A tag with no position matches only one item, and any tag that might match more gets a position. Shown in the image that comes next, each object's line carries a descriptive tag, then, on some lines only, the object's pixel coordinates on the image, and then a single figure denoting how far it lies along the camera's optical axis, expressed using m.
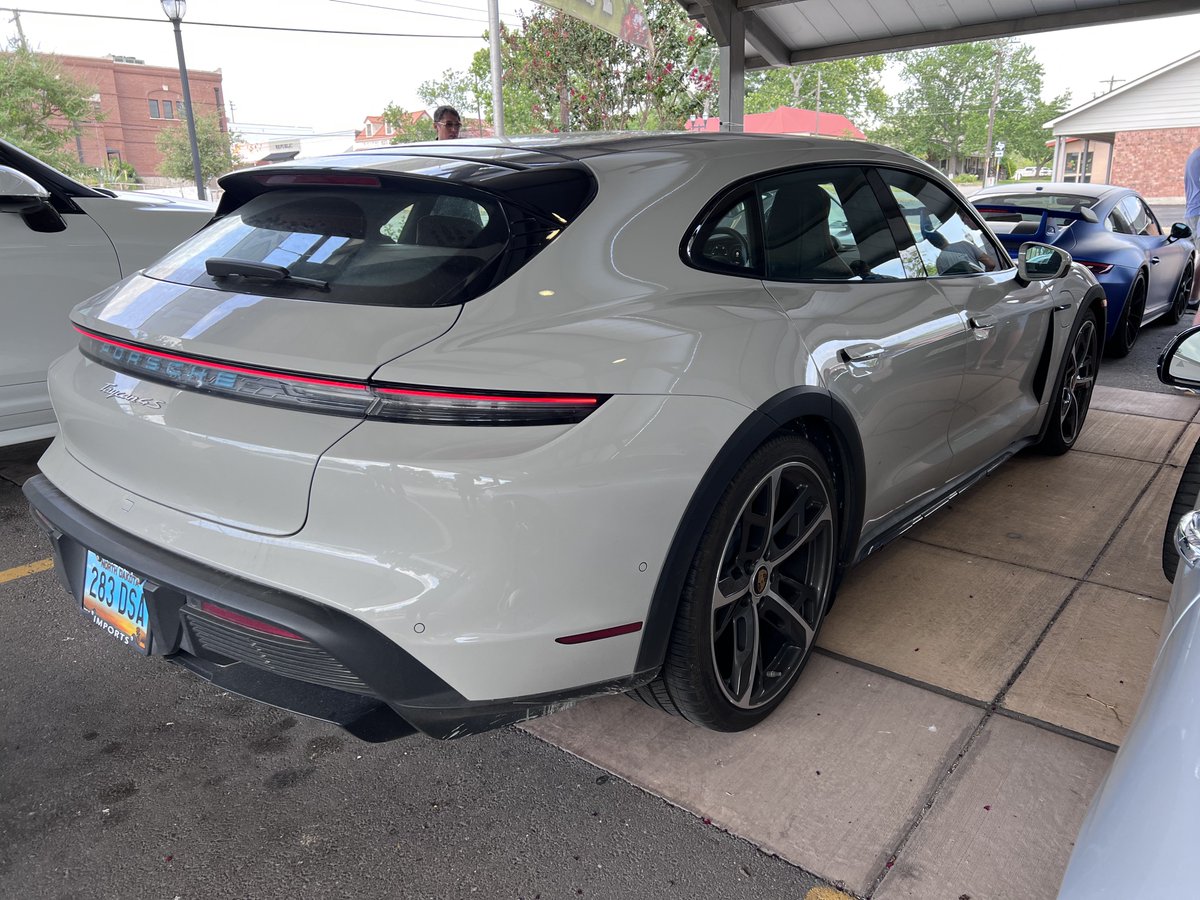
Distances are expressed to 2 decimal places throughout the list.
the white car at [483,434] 1.74
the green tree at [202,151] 49.91
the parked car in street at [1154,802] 0.91
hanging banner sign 8.48
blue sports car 6.87
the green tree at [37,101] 27.97
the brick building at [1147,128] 36.09
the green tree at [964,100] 66.19
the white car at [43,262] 4.09
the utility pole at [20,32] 29.38
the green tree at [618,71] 16.66
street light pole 17.77
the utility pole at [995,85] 65.11
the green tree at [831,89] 56.16
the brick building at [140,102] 64.56
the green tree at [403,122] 52.56
